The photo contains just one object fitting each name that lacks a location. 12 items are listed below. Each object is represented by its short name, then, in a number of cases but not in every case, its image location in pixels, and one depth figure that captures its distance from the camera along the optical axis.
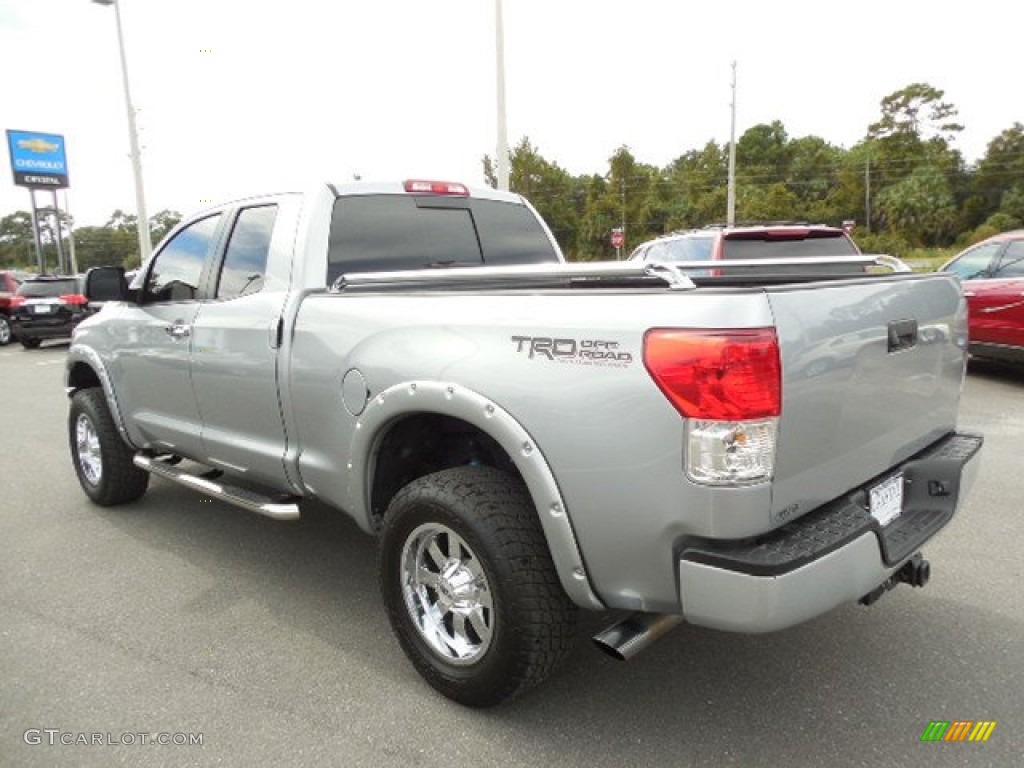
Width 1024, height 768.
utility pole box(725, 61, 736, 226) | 29.80
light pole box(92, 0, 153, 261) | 20.79
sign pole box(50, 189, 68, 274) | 48.03
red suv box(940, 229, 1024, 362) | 7.90
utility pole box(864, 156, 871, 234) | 66.44
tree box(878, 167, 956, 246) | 62.50
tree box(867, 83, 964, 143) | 66.56
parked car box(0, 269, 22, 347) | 17.88
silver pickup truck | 1.96
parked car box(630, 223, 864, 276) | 7.51
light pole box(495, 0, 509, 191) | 12.64
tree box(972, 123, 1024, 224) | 66.00
